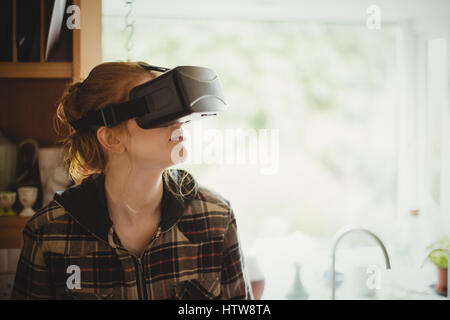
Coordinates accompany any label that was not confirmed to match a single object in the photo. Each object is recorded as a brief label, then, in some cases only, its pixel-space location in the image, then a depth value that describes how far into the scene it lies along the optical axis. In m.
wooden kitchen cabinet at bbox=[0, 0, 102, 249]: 1.23
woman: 0.96
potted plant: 1.51
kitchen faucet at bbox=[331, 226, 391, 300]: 1.39
